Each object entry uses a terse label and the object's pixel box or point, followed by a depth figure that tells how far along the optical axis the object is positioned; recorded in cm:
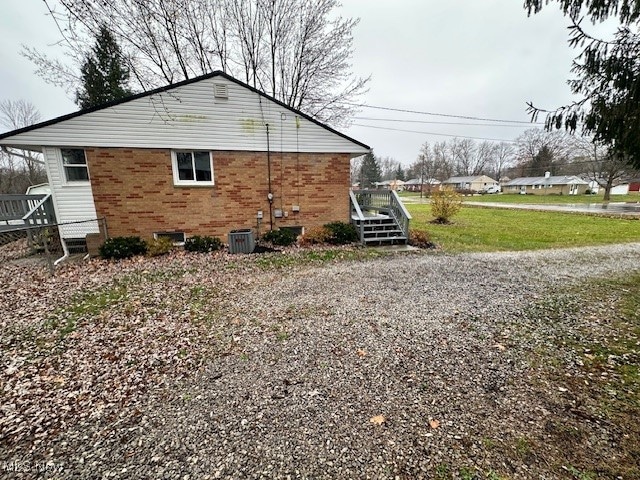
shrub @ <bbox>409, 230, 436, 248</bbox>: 1000
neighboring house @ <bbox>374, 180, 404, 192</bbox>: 9261
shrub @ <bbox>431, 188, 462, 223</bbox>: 1545
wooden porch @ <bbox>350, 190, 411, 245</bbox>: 1005
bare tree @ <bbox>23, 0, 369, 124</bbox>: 1352
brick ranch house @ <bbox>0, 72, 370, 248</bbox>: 826
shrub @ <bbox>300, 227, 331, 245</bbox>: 979
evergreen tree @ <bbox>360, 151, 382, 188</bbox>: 7065
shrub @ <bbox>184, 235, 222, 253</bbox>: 902
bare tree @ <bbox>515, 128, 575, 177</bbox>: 5597
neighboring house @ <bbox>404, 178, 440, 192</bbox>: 7275
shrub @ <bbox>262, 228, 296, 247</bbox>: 966
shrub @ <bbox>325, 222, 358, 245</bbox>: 994
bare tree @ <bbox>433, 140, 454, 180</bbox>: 7188
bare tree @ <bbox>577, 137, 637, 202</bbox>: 3452
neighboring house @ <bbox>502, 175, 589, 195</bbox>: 5416
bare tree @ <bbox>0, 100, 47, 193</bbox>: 2675
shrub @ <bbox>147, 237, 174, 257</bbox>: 847
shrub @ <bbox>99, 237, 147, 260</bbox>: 819
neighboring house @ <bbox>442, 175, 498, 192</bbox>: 7106
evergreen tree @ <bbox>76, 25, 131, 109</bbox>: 1720
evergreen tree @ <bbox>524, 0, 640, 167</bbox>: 410
